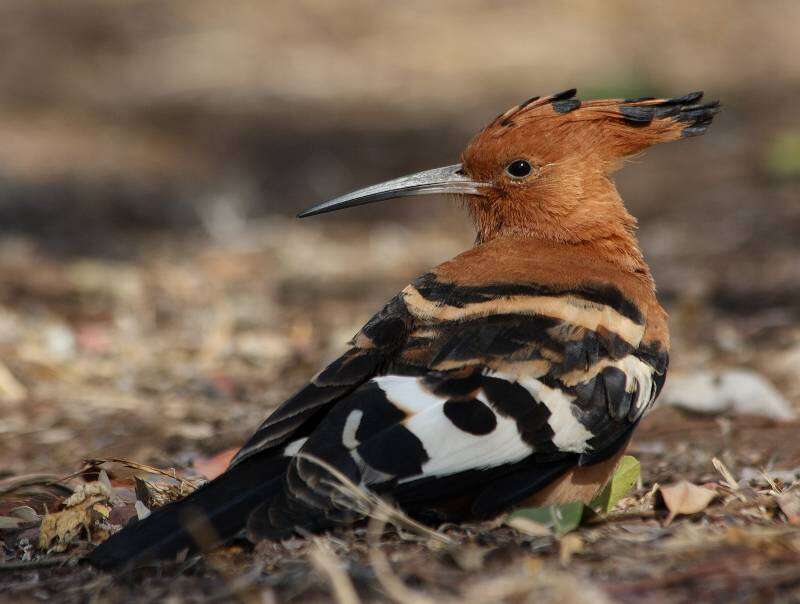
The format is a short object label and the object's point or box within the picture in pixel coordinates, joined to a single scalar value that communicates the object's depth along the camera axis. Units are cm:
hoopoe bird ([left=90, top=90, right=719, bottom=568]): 510
